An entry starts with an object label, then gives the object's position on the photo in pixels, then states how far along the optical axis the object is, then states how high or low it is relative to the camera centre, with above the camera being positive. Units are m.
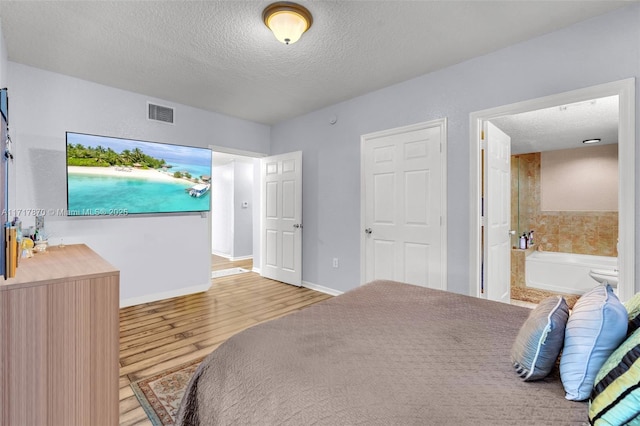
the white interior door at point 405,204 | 3.10 +0.09
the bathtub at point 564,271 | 4.18 -0.85
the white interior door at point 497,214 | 2.86 -0.02
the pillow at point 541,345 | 0.99 -0.44
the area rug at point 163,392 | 1.73 -1.15
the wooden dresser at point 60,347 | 1.41 -0.66
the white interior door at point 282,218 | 4.51 -0.08
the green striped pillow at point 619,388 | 0.68 -0.43
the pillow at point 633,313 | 0.94 -0.34
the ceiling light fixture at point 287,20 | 2.05 +1.36
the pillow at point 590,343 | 0.89 -0.39
